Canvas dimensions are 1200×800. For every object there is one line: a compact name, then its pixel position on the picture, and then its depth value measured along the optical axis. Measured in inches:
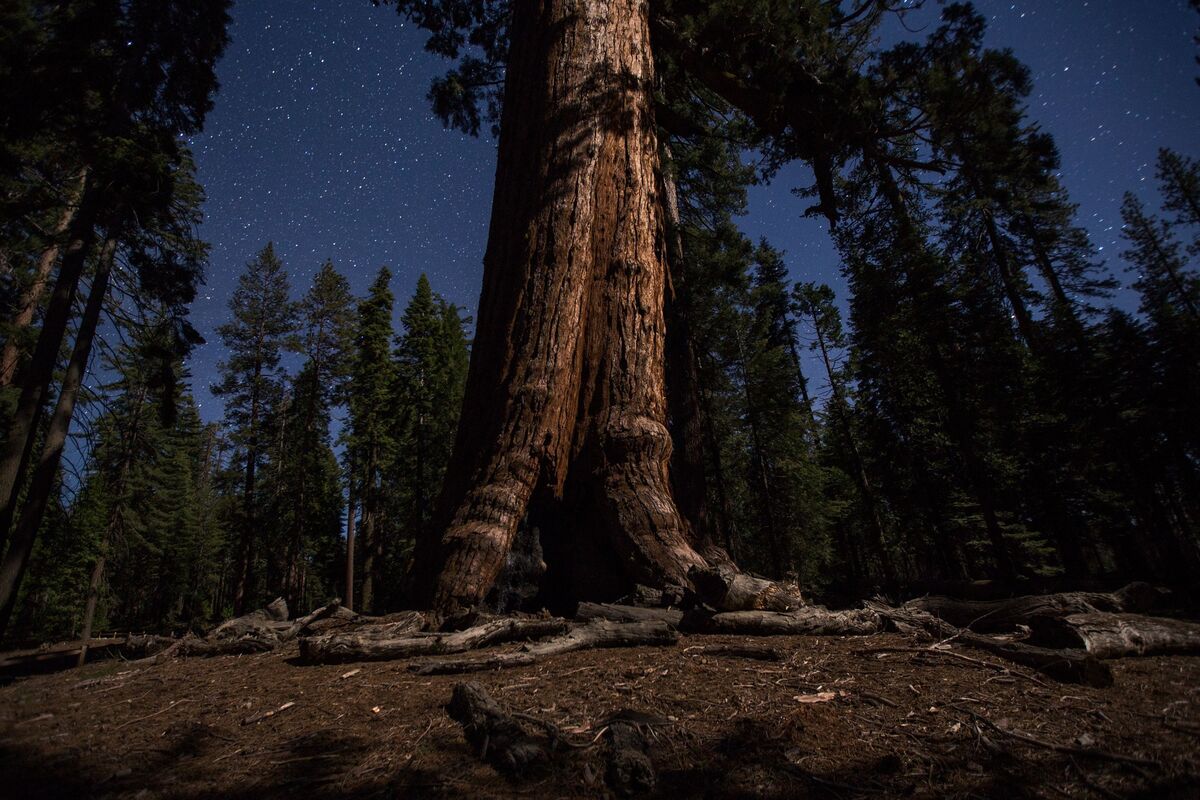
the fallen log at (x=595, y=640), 109.7
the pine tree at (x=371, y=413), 824.3
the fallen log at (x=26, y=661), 223.3
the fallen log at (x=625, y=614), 136.1
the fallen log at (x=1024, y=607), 126.3
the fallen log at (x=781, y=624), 135.0
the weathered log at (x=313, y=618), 169.5
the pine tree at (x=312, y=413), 890.7
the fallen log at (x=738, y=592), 142.9
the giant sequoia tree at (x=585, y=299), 169.5
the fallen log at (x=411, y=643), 122.6
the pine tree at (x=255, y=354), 928.3
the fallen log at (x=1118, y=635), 107.8
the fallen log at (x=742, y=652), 108.5
